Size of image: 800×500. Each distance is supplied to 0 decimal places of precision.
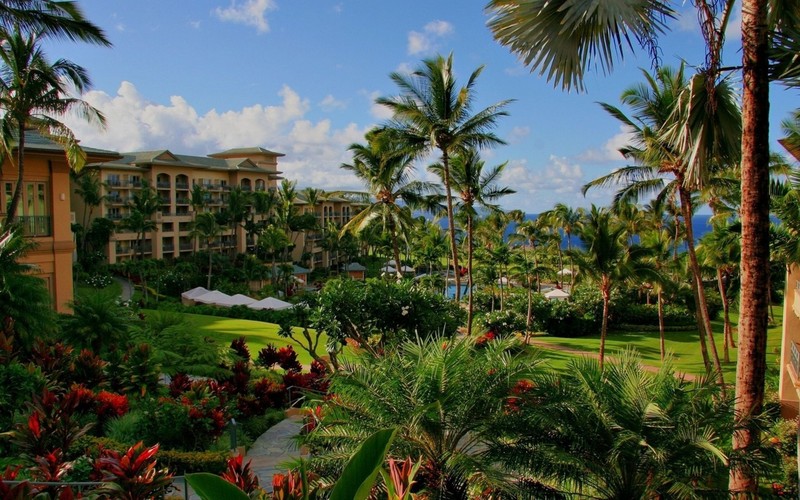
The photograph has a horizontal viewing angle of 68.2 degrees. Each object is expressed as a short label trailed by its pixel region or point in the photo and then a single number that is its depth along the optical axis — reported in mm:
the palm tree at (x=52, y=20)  14211
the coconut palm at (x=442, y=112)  21625
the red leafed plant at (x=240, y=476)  5492
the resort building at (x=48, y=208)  19844
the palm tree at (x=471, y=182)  26156
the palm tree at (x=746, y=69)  6084
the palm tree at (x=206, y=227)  48209
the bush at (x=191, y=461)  9133
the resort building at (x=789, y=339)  16547
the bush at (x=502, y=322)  37125
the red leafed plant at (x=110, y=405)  10172
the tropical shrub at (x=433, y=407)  7125
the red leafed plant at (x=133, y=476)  5566
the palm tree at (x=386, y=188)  26828
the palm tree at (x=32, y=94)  17250
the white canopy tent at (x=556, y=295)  45688
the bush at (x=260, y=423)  12781
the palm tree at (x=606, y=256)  25203
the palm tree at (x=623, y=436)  6594
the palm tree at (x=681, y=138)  7059
